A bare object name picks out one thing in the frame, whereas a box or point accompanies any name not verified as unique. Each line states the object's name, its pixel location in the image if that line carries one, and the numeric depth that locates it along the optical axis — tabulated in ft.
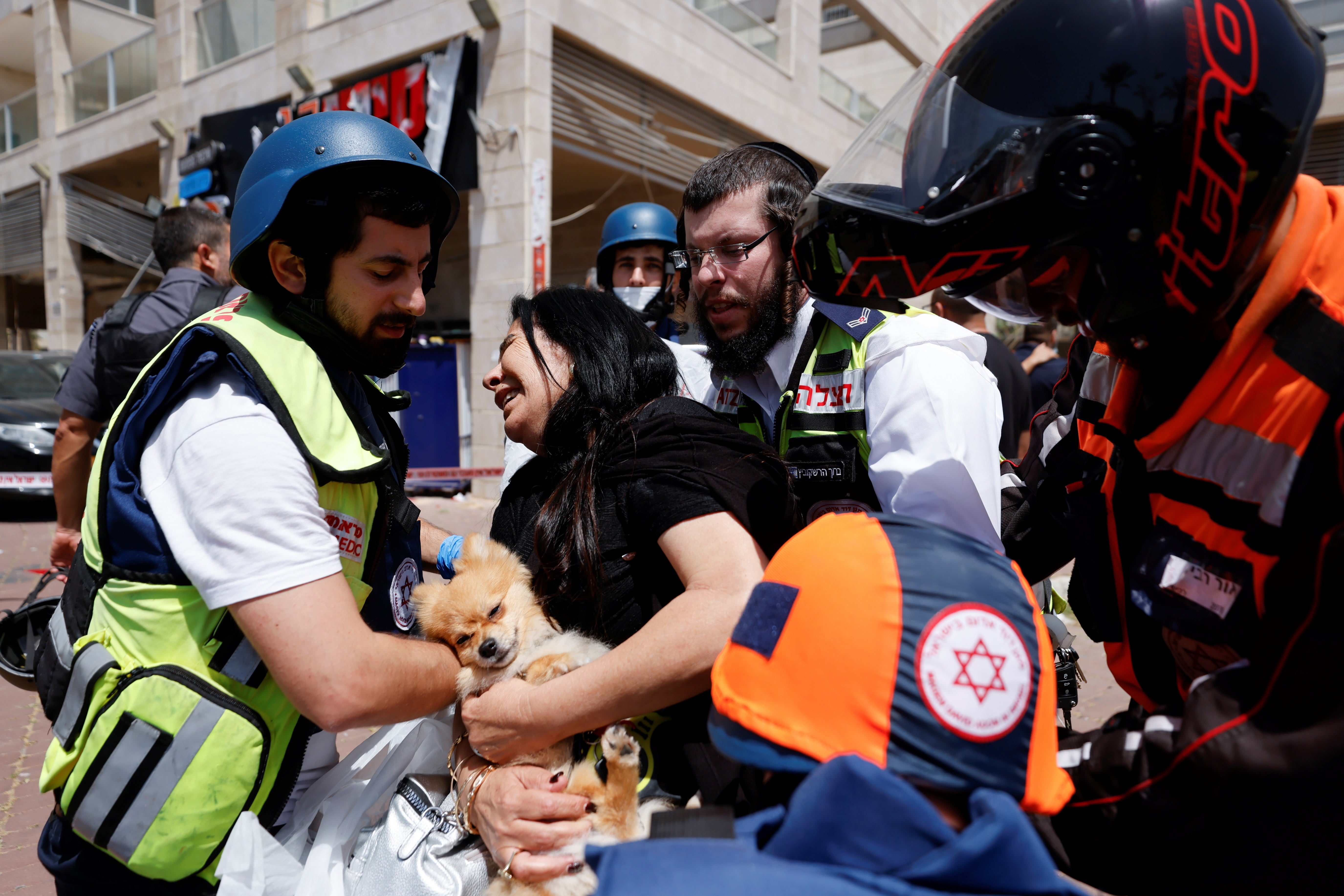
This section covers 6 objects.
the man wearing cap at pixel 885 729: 3.01
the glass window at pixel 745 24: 46.65
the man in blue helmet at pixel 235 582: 4.75
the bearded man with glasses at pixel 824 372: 6.58
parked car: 31.65
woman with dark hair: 5.42
